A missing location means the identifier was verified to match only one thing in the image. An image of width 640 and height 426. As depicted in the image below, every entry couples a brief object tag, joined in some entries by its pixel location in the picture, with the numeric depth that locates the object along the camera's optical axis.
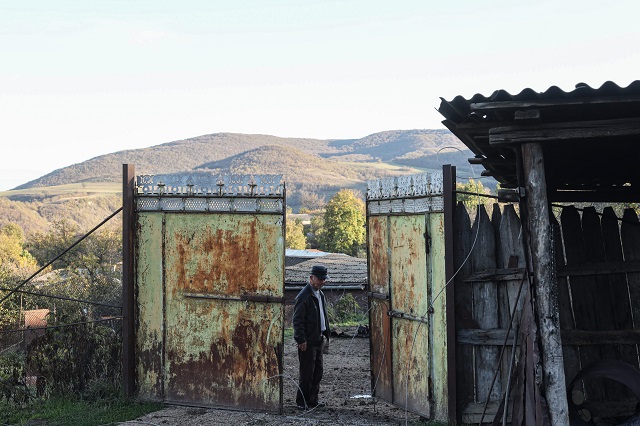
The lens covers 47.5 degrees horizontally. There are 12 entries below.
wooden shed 6.04
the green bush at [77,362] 9.79
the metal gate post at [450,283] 7.92
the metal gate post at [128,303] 9.37
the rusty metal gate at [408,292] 8.33
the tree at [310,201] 125.74
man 9.46
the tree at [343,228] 58.53
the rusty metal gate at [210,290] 9.10
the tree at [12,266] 24.59
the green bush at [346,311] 23.06
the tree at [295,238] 66.55
